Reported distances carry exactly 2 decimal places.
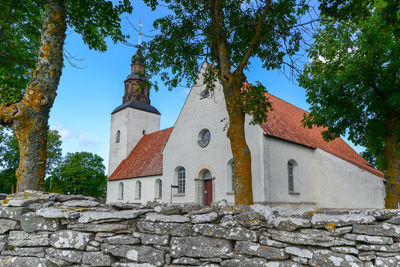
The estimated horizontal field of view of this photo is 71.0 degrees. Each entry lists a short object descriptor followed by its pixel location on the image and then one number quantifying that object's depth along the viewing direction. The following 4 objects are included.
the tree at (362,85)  9.18
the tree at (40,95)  5.55
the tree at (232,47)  8.80
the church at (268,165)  15.88
